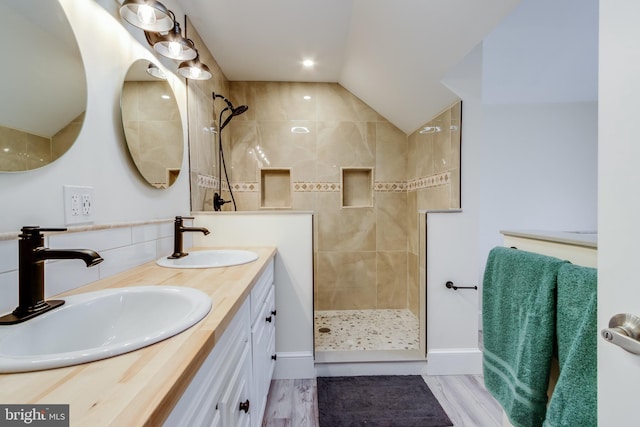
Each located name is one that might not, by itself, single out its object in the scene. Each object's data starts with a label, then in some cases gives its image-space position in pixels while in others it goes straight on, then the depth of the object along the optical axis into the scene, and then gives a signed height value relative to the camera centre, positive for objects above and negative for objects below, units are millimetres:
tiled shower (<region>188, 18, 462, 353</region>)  2598 +286
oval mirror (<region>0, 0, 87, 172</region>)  658 +361
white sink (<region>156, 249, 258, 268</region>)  1350 -251
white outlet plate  809 +23
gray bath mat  1399 -1132
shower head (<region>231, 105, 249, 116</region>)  2137 +828
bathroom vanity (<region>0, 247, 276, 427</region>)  350 -256
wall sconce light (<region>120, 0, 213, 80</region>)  1021 +801
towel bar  1746 -520
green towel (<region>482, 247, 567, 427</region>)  730 -385
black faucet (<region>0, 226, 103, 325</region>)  591 -125
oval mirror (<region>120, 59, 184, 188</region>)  1117 +425
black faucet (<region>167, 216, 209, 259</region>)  1302 -118
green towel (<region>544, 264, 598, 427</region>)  584 -343
